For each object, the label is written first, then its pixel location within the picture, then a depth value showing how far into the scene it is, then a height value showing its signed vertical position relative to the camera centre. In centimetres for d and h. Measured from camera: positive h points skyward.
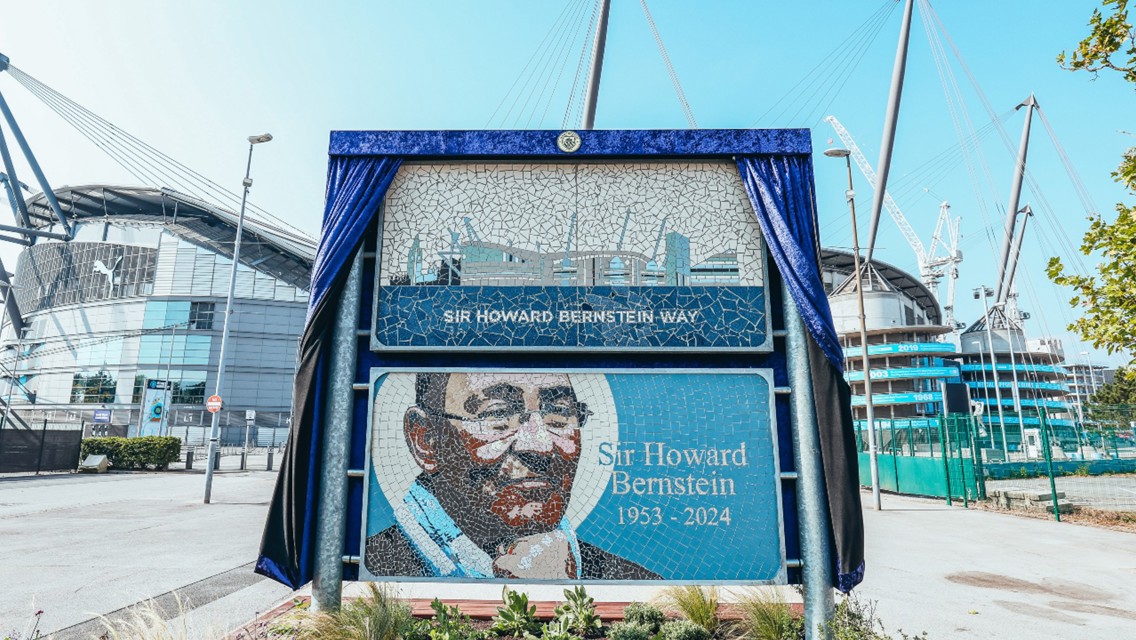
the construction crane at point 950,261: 11650 +3247
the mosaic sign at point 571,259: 489 +138
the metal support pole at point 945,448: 1841 -36
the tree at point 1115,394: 6246 +466
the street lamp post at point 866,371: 1791 +197
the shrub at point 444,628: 461 -145
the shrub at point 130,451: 3111 -94
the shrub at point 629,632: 471 -147
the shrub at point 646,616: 506 -146
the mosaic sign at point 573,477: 462 -32
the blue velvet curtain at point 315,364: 457 +51
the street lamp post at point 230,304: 1861 +434
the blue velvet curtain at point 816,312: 441 +91
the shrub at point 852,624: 425 -132
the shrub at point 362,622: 439 -134
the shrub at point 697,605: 511 -140
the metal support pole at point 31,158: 5528 +2538
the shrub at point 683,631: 468 -146
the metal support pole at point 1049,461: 1530 -60
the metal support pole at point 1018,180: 5822 +2449
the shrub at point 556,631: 462 -147
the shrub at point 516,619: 497 -145
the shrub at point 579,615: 494 -141
